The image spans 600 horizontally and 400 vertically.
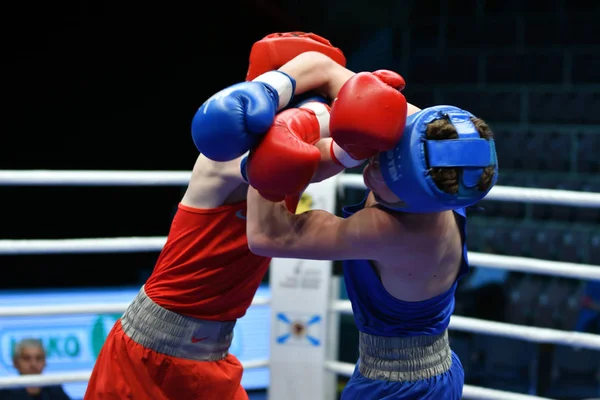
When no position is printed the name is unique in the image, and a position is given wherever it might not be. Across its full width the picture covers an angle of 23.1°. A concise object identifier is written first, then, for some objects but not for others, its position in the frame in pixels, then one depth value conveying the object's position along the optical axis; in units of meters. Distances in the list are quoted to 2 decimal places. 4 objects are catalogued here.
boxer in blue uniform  3.25
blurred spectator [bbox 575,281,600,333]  7.16
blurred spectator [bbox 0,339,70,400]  4.95
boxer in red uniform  3.68
